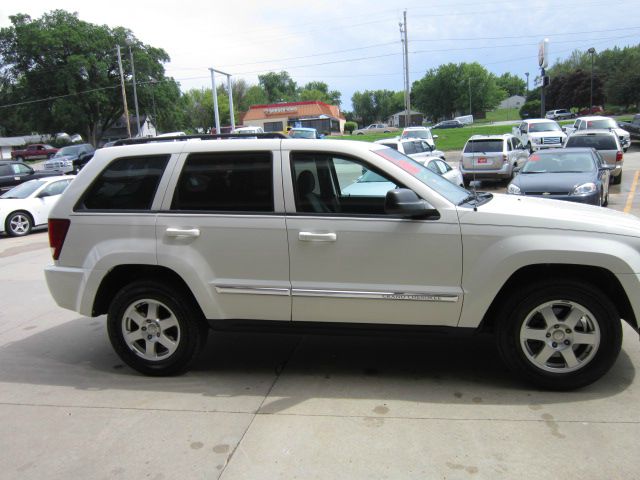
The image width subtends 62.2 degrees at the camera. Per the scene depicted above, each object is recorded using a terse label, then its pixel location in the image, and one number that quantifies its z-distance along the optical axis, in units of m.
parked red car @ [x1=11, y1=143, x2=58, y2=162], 54.22
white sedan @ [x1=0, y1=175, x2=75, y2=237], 13.52
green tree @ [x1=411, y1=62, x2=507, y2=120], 109.56
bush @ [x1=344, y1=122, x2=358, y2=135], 94.36
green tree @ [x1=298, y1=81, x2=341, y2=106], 148.12
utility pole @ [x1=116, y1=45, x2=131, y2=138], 45.47
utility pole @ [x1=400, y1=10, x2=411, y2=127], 51.00
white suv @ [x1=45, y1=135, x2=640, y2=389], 3.62
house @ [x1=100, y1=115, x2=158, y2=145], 76.51
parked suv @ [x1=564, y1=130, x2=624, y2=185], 15.89
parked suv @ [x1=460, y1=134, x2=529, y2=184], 16.55
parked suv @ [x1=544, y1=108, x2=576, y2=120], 70.20
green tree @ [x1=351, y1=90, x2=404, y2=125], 158.25
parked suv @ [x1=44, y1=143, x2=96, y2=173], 30.56
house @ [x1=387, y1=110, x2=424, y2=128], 123.85
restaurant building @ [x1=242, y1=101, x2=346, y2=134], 82.19
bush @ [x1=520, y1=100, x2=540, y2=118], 80.25
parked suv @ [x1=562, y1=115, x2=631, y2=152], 25.81
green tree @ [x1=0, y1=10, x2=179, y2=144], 53.03
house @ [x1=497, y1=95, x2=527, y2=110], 144.50
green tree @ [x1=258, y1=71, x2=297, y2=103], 155.75
